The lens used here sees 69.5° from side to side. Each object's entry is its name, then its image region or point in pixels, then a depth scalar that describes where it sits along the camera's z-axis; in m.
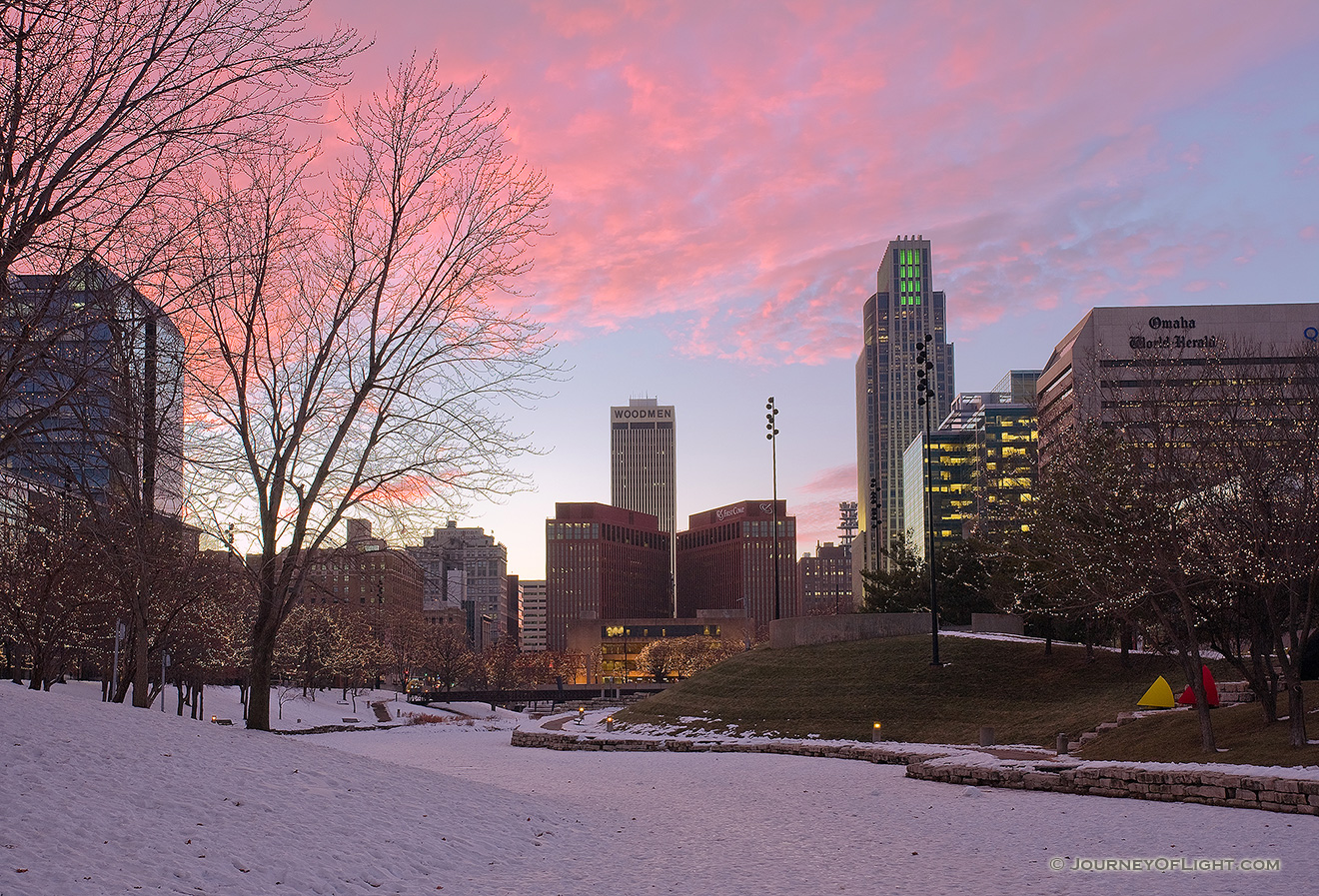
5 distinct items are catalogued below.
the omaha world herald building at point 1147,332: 128.25
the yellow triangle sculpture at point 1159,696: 29.00
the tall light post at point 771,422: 59.56
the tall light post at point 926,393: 41.19
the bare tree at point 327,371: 20.61
